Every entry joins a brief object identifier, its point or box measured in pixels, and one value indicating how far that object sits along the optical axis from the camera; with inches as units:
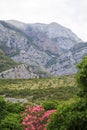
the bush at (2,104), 1508.4
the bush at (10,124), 1289.1
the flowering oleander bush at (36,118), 1086.4
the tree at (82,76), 865.5
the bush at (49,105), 1504.4
